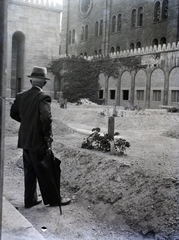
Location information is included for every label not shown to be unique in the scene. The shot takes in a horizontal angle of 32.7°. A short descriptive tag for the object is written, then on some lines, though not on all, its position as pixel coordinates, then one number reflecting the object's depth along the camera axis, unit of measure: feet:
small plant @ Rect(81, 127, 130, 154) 21.12
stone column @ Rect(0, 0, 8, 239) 6.02
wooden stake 22.27
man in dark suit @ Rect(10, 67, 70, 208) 13.09
